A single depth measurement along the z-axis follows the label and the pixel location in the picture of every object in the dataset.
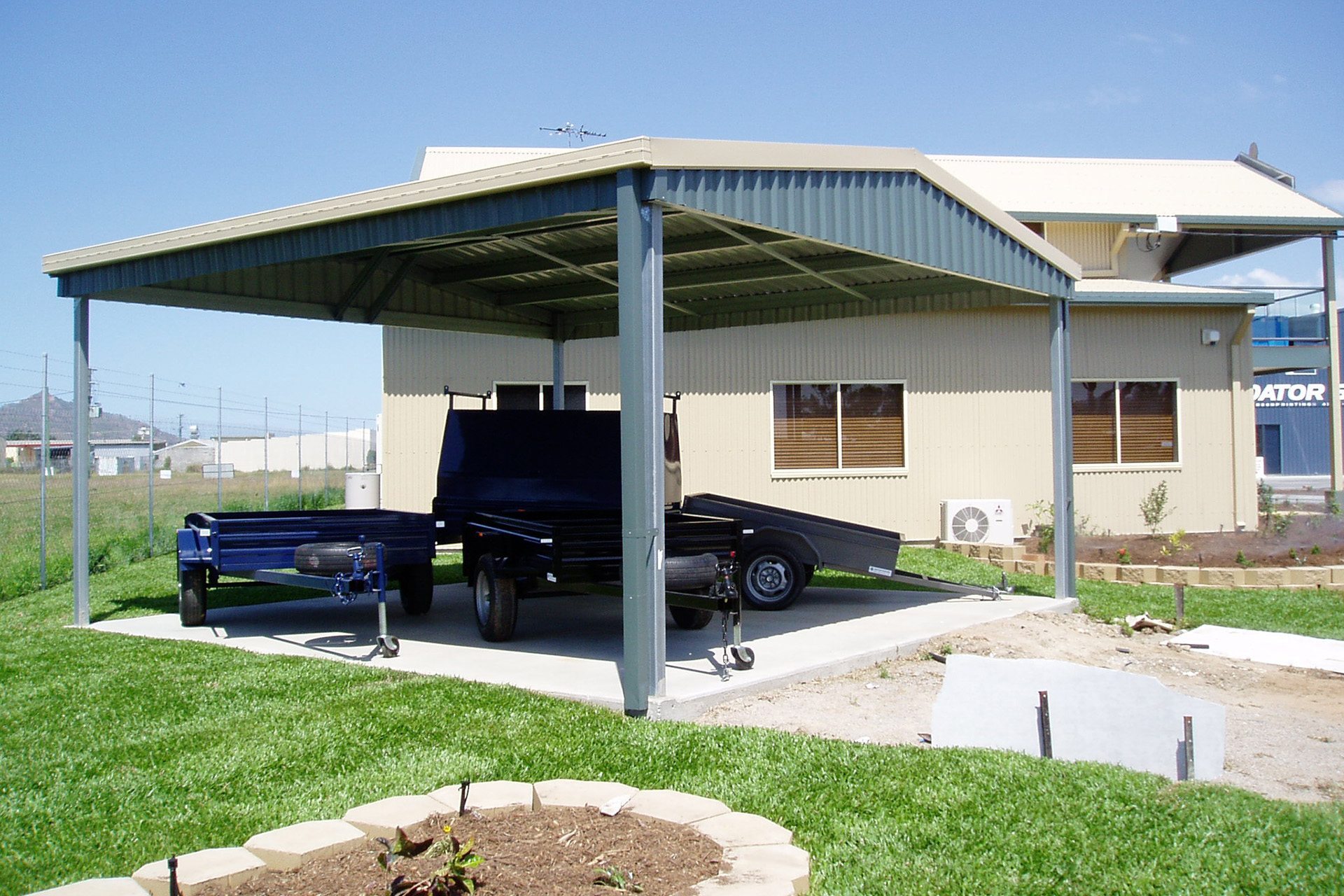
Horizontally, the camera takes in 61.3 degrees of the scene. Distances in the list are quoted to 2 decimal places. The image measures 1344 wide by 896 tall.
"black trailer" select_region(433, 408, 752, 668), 9.38
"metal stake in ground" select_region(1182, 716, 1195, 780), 6.23
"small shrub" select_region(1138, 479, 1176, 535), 18.77
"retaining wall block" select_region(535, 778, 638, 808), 5.09
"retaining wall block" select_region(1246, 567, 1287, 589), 14.66
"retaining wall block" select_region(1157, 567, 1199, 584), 15.02
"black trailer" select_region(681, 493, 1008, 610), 12.19
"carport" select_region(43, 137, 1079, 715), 7.67
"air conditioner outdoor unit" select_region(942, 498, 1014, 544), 18.45
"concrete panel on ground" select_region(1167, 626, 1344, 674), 9.91
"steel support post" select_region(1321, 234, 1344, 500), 20.73
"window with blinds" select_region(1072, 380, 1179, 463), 19.25
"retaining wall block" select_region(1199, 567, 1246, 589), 14.77
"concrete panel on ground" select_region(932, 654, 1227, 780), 6.57
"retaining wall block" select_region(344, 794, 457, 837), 4.70
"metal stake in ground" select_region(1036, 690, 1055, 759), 6.60
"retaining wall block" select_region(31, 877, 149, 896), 4.07
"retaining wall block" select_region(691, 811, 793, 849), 4.64
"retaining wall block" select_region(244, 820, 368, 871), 4.42
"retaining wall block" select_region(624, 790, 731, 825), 4.89
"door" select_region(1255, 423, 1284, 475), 55.09
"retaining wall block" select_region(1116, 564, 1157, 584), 15.22
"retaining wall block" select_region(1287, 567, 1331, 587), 14.59
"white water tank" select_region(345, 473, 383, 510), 18.67
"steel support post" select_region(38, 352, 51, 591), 14.98
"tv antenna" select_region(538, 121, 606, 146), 24.66
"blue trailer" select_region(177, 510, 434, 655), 10.09
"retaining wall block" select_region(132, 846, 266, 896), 4.22
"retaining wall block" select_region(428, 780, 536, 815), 4.94
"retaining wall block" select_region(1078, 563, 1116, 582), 15.57
